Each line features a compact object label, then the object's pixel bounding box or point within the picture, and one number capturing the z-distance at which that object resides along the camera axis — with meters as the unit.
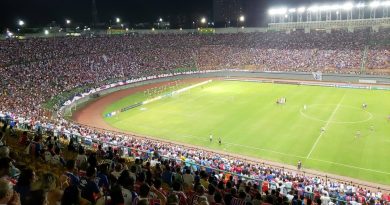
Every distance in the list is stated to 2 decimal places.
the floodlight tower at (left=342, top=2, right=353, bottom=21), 77.26
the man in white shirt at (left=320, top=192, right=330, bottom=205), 17.48
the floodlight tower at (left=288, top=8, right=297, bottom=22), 86.44
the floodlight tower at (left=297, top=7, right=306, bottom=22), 83.75
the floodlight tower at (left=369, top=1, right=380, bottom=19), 74.84
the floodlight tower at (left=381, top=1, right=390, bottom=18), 74.00
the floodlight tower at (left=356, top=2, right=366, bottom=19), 76.55
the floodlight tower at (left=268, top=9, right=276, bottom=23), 87.49
